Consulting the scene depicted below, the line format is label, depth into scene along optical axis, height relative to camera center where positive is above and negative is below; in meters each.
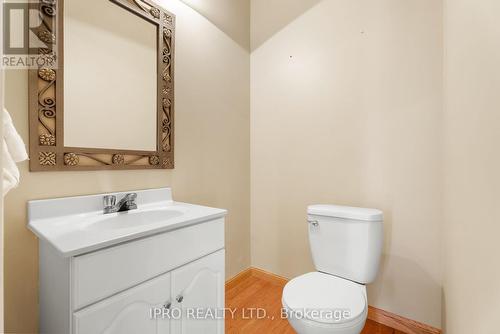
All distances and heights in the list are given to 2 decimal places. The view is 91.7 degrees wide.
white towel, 0.66 +0.04
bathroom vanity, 0.76 -0.37
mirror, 1.04 +0.39
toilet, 1.03 -0.61
